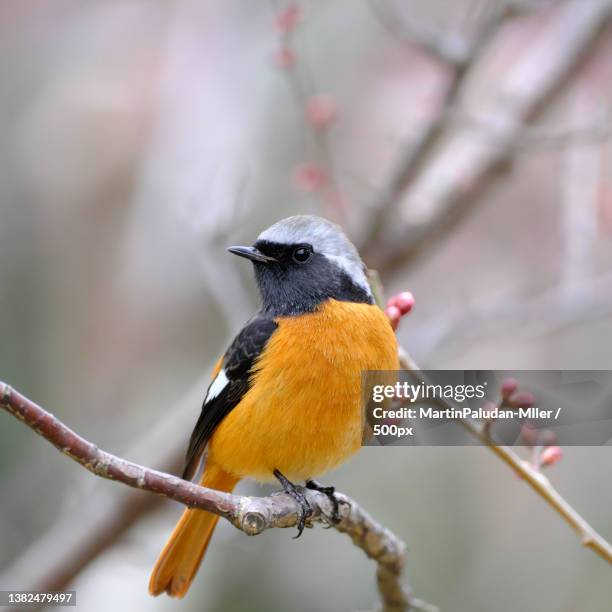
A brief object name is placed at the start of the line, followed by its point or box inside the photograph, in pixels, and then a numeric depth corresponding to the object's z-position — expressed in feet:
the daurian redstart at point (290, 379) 21.99
